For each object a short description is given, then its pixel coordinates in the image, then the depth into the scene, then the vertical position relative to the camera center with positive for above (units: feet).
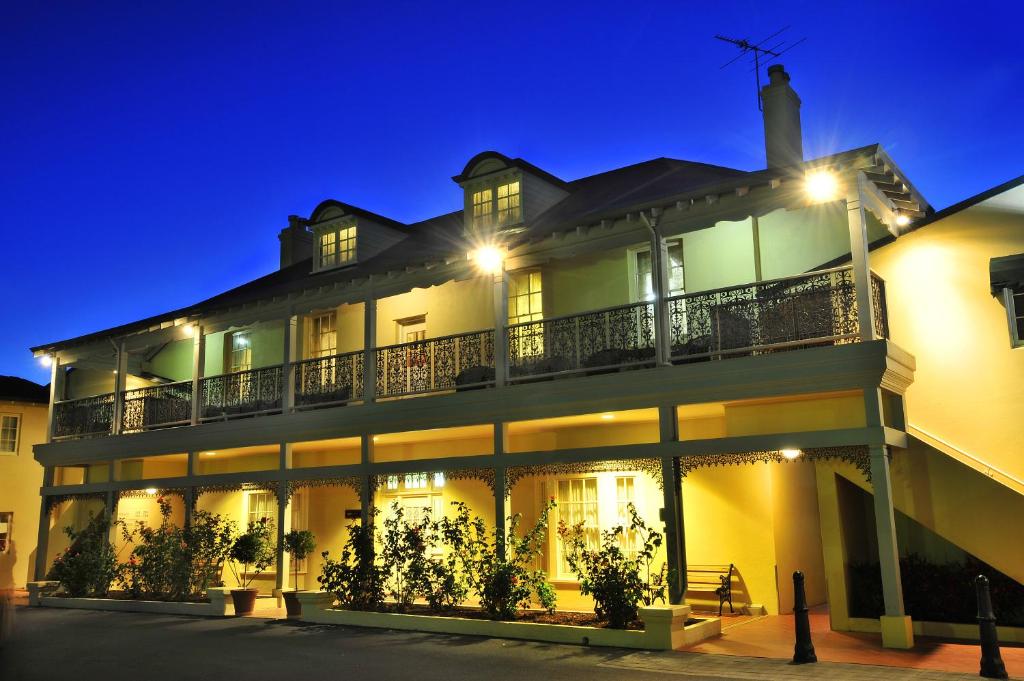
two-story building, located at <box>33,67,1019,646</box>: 38.29 +8.06
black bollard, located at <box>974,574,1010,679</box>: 27.68 -3.66
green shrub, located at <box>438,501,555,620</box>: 41.24 -1.88
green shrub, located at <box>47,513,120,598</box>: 59.98 -1.73
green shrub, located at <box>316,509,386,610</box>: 46.78 -2.30
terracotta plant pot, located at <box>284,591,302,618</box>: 48.60 -3.76
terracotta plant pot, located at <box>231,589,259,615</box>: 51.85 -3.66
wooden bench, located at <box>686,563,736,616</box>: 45.91 -2.87
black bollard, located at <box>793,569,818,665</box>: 31.68 -3.76
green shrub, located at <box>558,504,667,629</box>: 37.58 -2.28
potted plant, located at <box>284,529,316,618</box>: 51.03 -0.51
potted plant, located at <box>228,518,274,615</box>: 51.93 -1.18
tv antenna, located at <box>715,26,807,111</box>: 54.34 +28.34
